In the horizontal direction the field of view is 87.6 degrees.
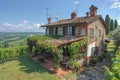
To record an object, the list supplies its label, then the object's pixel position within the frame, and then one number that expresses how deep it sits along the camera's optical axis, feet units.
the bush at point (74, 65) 31.24
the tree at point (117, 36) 46.72
